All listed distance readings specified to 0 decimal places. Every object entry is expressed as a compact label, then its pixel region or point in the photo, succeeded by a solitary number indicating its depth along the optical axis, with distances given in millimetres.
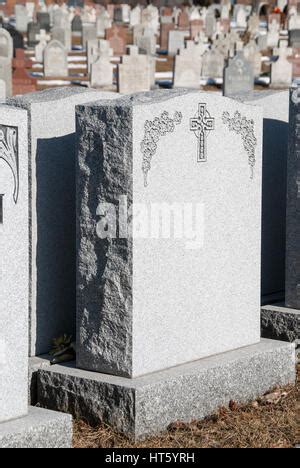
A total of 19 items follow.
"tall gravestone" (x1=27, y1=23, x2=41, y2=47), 27866
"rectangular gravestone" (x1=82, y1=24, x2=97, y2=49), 28458
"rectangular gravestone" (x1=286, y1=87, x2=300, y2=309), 5855
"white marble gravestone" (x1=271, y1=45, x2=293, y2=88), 21078
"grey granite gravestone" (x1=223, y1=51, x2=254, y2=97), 18500
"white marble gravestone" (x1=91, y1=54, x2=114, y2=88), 19578
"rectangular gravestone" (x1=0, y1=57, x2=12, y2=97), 16922
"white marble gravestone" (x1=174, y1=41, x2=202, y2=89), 19938
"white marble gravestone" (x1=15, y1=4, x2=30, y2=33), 32875
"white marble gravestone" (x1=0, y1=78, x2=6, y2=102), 9407
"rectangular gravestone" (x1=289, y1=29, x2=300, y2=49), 27512
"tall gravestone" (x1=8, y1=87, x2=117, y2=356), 4785
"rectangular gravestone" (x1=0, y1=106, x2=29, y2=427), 3848
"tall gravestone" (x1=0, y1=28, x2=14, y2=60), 21453
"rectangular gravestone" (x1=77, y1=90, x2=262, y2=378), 4395
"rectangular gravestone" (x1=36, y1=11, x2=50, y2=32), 30828
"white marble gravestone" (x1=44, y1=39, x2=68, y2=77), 21312
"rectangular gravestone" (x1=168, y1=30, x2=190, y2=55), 27188
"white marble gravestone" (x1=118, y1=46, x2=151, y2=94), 18172
